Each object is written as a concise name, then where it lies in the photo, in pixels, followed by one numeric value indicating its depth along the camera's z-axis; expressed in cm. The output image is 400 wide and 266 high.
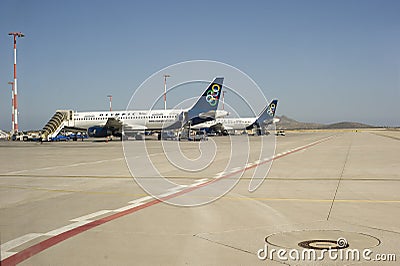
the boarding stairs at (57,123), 5745
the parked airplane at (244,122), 8119
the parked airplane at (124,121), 5469
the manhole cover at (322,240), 590
